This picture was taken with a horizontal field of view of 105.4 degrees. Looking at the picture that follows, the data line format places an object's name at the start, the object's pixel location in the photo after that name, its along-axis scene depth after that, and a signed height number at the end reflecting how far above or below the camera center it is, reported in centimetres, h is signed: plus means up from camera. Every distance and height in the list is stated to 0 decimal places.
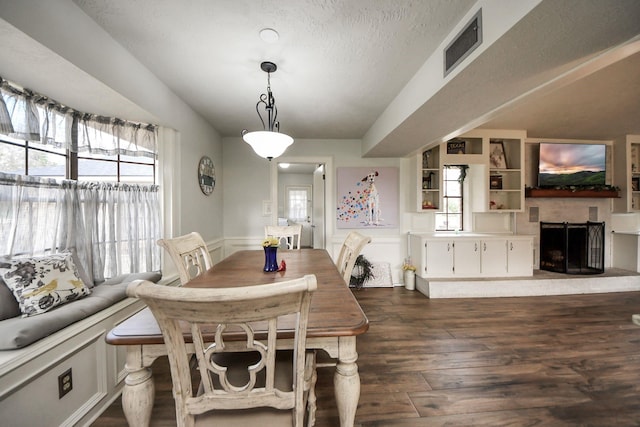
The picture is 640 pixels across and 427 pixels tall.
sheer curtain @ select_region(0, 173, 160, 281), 148 -8
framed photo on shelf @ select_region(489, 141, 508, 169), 393 +87
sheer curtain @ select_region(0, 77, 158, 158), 148 +63
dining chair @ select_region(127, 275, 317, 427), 60 -44
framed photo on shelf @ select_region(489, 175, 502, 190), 390 +45
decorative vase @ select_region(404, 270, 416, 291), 374 -108
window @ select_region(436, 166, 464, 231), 421 +12
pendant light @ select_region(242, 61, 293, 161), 171 +51
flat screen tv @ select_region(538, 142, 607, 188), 396 +71
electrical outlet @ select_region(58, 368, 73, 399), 127 -92
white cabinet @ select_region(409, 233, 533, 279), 352 -66
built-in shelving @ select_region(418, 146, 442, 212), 374 +48
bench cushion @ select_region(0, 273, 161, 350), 111 -57
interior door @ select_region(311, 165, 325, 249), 418 +6
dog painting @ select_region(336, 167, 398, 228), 399 +21
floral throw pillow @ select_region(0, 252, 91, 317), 134 -42
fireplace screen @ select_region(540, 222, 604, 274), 397 -60
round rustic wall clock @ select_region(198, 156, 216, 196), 299 +46
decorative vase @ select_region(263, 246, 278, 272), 176 -35
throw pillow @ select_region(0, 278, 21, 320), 131 -51
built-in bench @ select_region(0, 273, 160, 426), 109 -78
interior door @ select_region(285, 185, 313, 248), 809 +24
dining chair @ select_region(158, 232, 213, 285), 158 -29
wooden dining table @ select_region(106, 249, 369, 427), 86 -51
